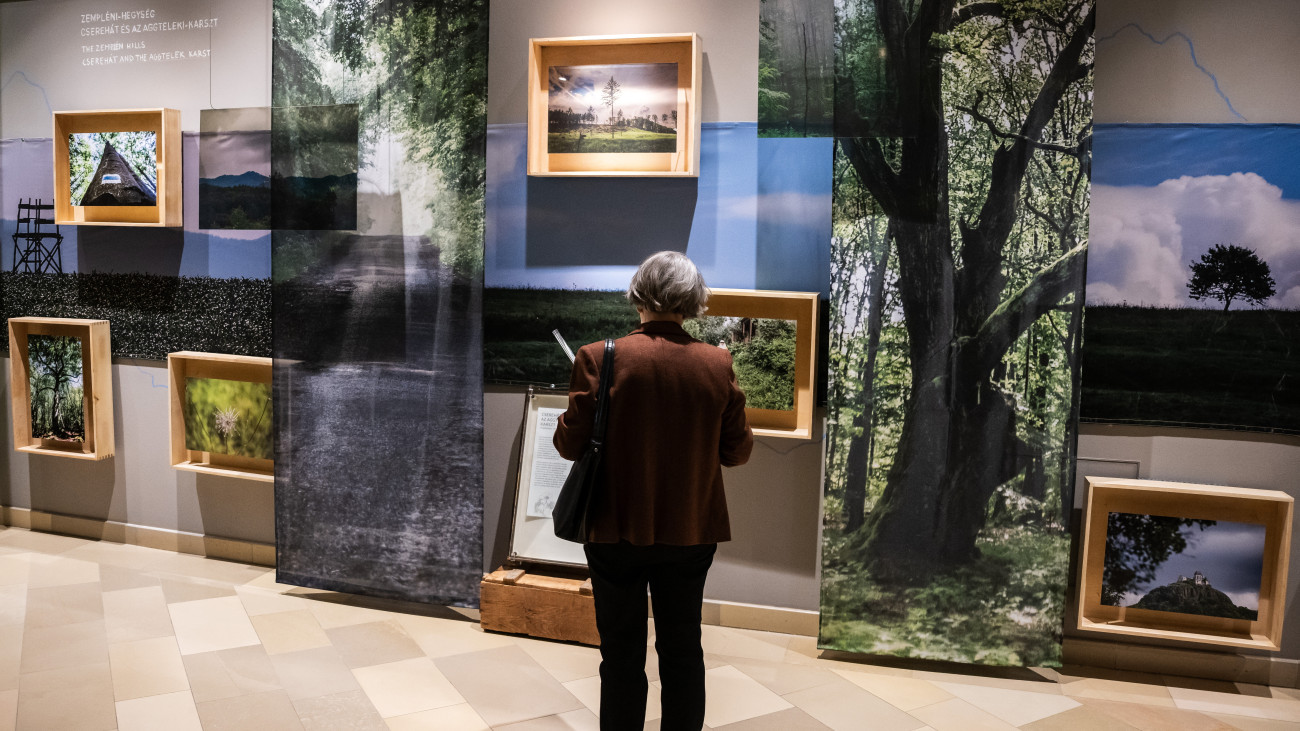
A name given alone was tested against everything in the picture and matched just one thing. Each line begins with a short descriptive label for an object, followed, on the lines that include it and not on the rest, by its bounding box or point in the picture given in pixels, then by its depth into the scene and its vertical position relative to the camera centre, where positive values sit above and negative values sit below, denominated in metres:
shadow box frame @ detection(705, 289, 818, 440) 3.61 -0.26
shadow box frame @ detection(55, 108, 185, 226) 4.43 +0.45
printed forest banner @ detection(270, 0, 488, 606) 3.79 -0.10
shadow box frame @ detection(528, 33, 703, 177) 3.61 +0.73
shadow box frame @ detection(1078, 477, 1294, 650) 3.24 -0.95
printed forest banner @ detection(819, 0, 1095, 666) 3.23 -0.14
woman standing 2.25 -0.51
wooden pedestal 3.60 -1.35
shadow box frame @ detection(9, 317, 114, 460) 4.70 -0.63
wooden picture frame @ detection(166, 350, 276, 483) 4.42 -0.63
